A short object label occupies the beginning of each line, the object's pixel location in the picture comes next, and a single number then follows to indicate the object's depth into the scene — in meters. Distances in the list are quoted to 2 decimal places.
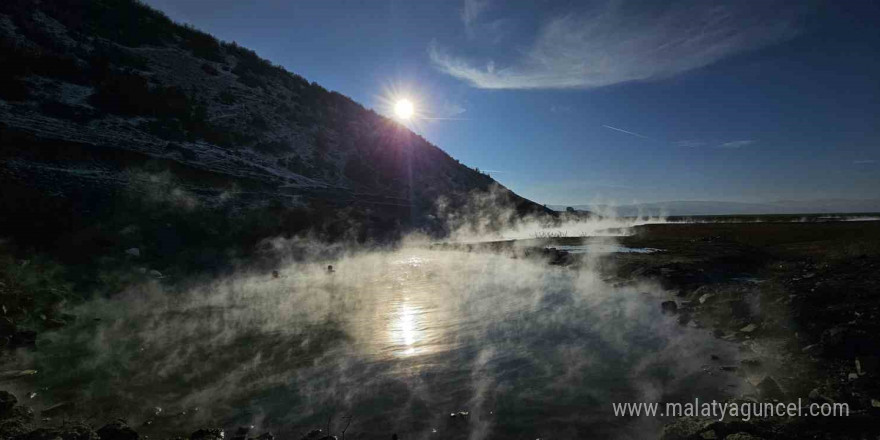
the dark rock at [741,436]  6.12
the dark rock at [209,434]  7.00
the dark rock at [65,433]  6.13
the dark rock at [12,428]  6.46
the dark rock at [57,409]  7.67
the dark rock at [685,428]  6.73
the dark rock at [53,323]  11.84
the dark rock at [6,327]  10.60
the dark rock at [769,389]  7.83
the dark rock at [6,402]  7.00
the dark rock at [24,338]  10.48
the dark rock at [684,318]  14.12
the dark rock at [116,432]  6.75
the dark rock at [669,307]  15.61
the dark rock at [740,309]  13.57
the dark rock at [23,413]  7.05
